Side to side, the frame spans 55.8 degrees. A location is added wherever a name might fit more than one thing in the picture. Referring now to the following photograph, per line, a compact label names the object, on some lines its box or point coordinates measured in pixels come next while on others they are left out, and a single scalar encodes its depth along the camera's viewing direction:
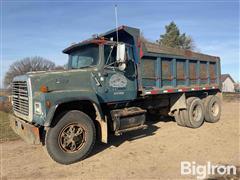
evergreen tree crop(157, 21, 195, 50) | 43.81
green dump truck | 4.84
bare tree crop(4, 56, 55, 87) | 34.72
